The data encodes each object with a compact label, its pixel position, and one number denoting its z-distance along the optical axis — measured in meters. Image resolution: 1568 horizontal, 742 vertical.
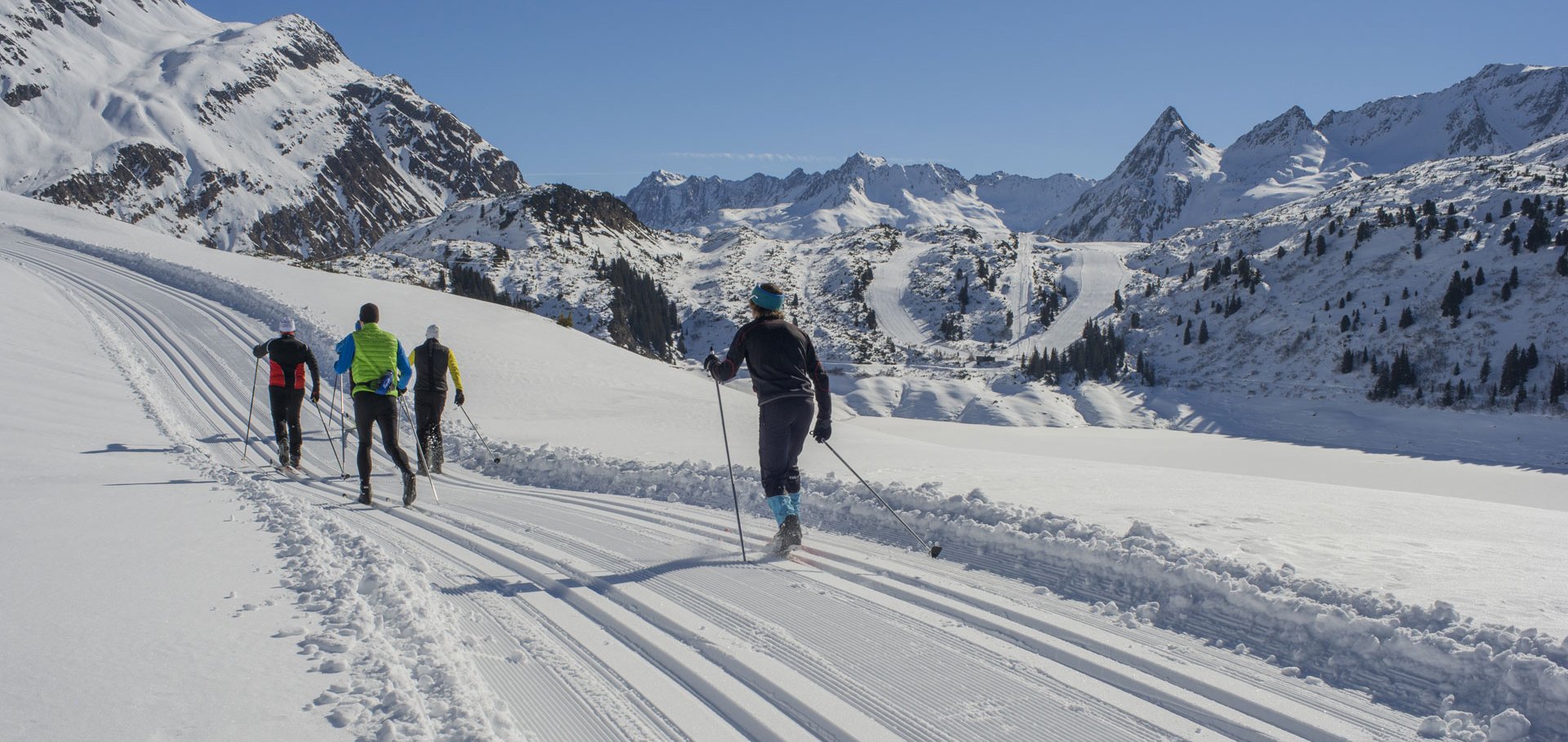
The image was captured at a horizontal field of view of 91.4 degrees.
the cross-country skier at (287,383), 10.94
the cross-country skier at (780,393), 6.53
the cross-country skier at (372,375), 8.60
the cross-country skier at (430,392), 11.44
